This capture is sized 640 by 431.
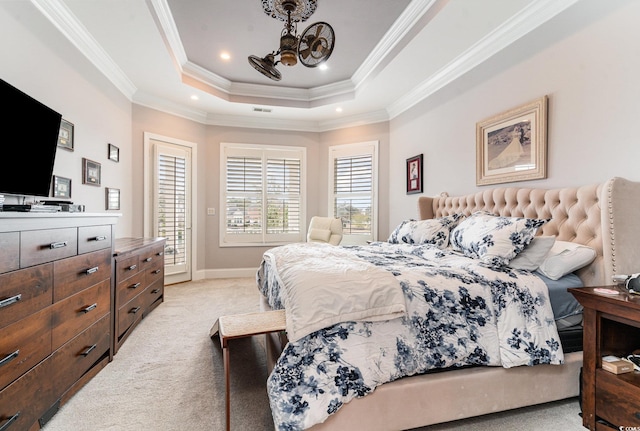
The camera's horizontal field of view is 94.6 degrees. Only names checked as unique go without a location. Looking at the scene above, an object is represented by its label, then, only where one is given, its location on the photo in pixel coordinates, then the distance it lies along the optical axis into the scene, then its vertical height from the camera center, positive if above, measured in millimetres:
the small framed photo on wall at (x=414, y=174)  4070 +581
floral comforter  1309 -631
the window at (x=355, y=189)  4996 +453
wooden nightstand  1394 -739
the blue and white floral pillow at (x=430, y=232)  2771 -157
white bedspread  1361 -401
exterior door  4398 +195
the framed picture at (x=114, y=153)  3570 +731
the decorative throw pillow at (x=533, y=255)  1933 -250
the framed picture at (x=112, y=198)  3539 +167
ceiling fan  2236 +1345
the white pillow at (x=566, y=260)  1841 -274
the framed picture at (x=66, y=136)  2654 +698
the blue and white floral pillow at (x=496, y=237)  1933 -148
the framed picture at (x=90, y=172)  3035 +425
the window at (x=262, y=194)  5246 +356
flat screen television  1706 +431
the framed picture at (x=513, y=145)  2439 +652
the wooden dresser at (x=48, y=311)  1299 -534
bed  1381 -822
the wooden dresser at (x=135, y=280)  2436 -669
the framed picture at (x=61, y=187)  2580 +221
